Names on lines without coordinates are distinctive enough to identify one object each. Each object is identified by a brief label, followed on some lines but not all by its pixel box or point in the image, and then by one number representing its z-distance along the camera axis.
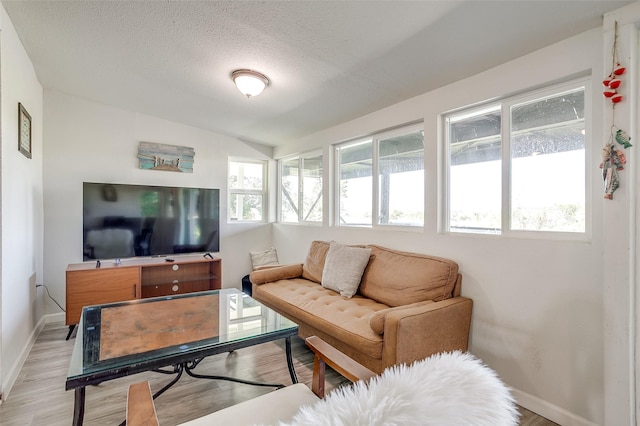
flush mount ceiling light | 2.52
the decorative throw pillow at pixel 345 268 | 2.77
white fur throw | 0.60
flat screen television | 3.35
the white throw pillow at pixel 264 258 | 4.62
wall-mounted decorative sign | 3.89
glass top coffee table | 1.43
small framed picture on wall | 2.42
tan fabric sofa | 1.86
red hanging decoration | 1.54
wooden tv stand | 3.00
